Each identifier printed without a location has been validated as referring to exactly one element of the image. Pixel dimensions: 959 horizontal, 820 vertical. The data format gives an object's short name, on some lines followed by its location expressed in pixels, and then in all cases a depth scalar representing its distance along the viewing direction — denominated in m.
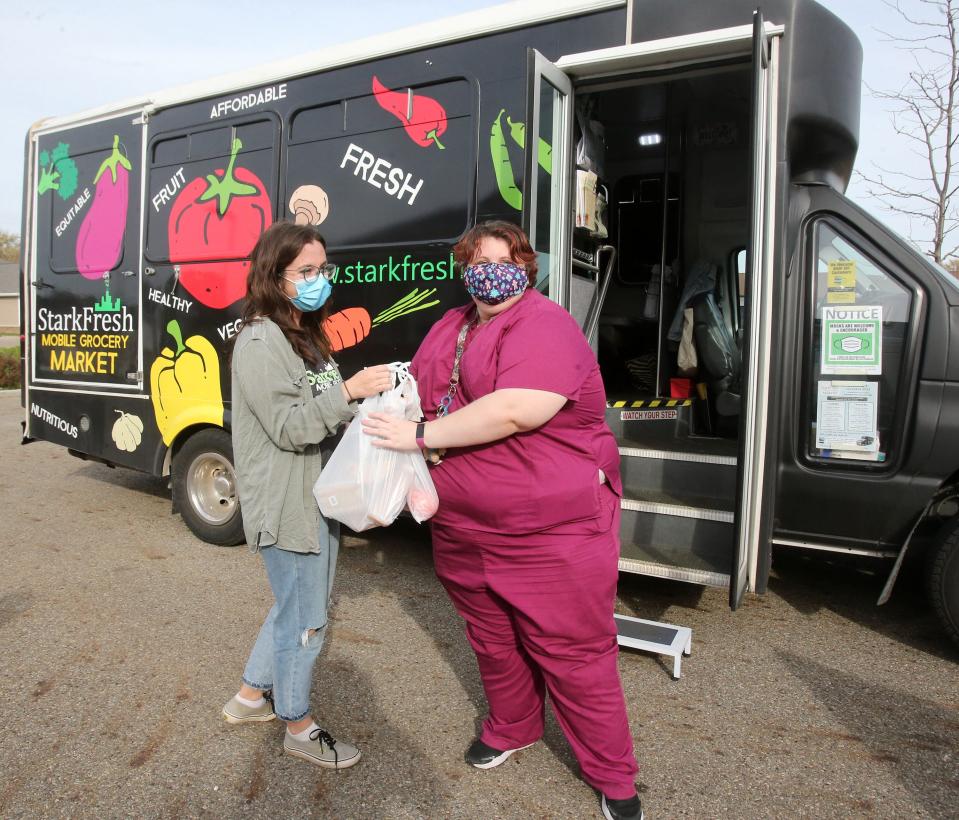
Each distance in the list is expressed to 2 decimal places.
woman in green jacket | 2.32
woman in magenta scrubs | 2.17
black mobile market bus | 3.38
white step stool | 3.21
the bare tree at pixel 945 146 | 6.51
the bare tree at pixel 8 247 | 55.81
